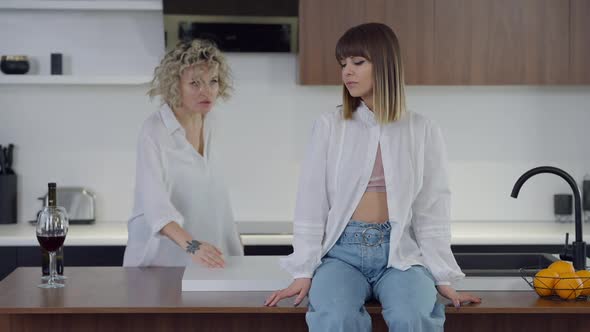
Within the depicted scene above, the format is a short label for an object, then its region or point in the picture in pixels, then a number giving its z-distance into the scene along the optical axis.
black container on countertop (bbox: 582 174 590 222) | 4.44
